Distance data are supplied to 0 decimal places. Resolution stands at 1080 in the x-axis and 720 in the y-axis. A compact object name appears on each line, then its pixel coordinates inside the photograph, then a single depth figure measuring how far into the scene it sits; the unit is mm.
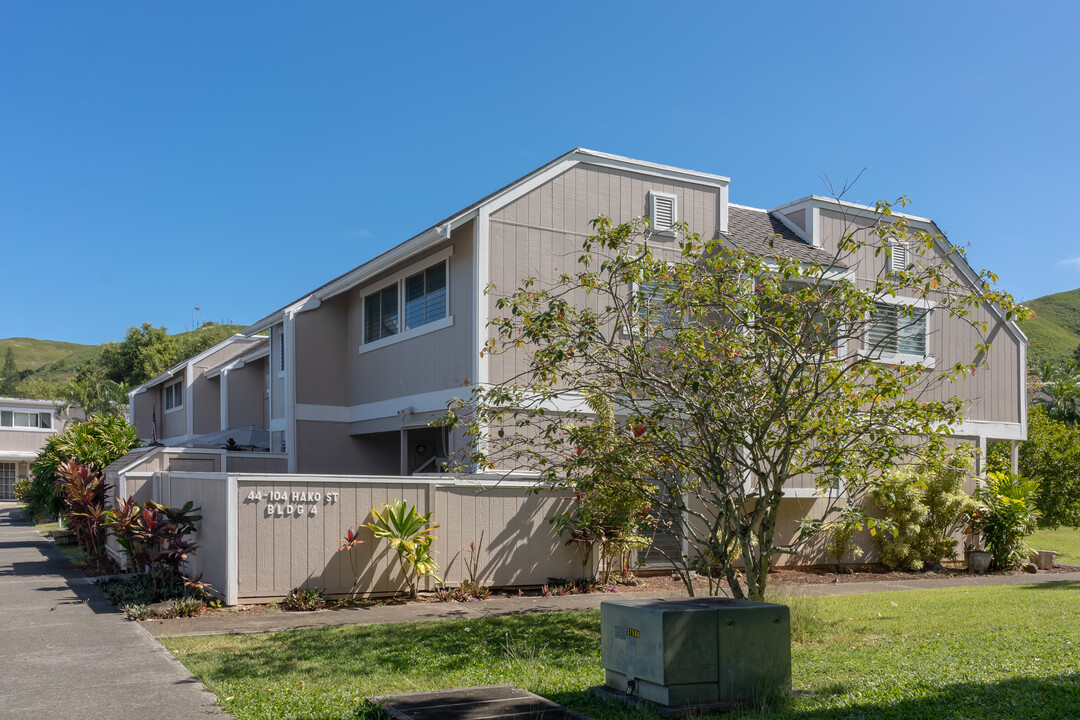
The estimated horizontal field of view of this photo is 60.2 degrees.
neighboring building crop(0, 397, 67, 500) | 48656
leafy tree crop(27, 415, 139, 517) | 22523
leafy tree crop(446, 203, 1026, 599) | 9508
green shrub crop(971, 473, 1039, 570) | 18219
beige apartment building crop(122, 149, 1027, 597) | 16172
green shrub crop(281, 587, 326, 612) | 12141
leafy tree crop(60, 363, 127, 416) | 46625
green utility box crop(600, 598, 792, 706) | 6551
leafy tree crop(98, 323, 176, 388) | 56781
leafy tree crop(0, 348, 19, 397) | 102938
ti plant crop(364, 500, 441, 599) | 12828
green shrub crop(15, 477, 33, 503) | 38875
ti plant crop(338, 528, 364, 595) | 12688
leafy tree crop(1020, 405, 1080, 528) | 25469
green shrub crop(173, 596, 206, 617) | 11375
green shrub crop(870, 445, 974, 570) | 17922
